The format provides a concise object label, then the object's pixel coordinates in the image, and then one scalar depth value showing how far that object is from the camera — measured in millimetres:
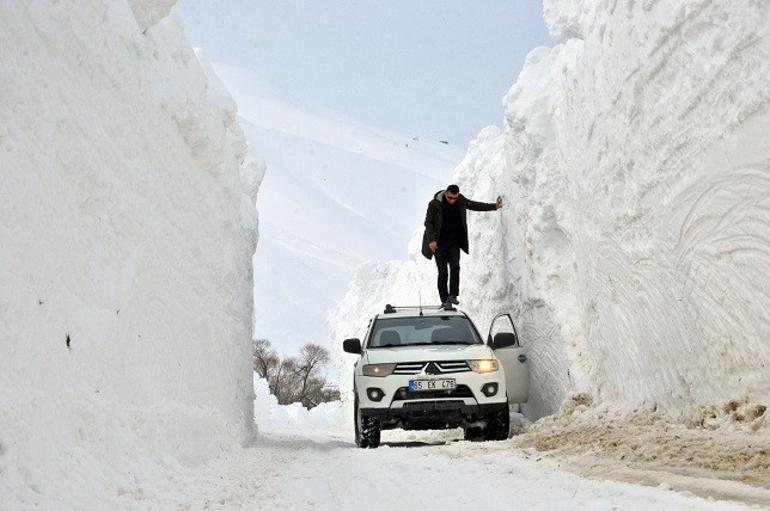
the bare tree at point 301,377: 71875
